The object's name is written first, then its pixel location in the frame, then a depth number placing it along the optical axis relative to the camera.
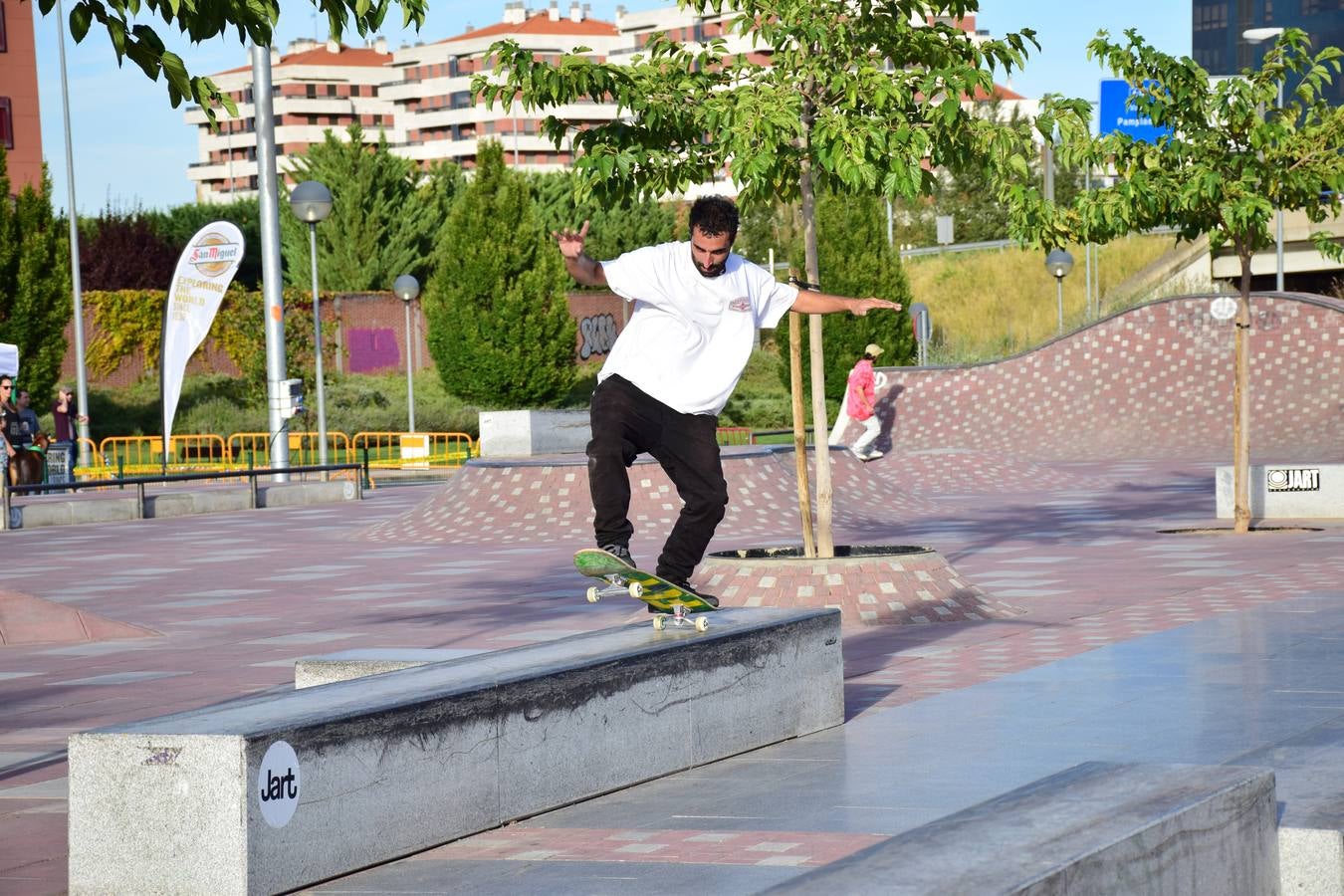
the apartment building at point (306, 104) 137.00
